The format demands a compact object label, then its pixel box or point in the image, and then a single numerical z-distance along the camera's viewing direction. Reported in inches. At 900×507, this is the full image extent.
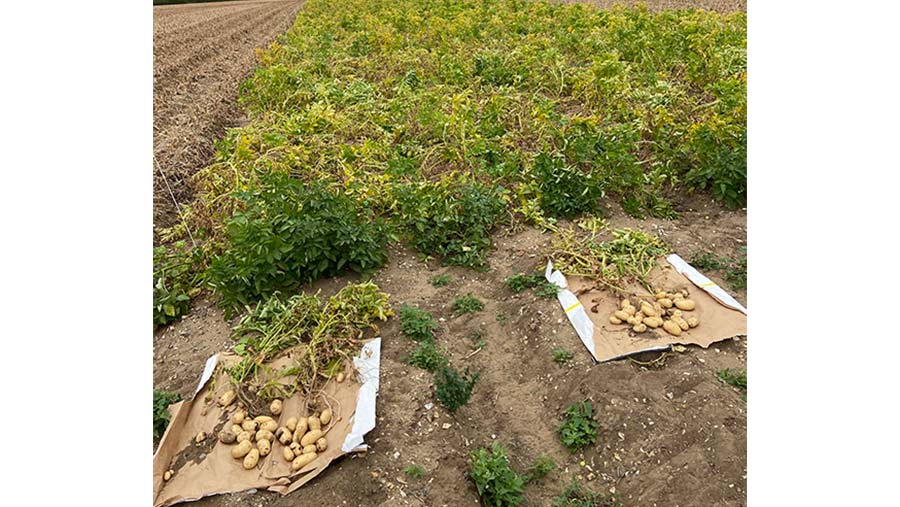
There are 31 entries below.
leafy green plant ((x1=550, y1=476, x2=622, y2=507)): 100.4
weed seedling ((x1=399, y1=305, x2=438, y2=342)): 135.5
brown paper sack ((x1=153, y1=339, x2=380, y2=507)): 101.7
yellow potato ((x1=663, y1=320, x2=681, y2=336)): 129.9
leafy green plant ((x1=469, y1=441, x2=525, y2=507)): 98.5
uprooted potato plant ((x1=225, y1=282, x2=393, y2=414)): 119.6
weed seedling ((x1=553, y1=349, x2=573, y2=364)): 127.7
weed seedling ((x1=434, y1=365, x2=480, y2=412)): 112.8
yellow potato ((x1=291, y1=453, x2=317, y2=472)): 102.1
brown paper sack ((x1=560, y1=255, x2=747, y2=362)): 128.0
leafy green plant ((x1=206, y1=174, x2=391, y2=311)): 145.9
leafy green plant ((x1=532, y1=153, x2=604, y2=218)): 178.5
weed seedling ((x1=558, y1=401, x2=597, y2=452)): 110.6
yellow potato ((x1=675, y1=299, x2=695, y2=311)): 135.9
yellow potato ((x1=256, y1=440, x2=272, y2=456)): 105.7
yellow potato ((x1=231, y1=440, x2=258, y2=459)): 105.6
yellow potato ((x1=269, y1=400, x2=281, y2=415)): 114.0
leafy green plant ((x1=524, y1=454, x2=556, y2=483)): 105.3
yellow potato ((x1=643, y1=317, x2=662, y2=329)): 130.7
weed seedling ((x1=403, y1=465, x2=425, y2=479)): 100.6
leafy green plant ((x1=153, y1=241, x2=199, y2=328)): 151.4
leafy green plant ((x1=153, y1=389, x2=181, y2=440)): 114.4
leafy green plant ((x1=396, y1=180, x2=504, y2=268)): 168.7
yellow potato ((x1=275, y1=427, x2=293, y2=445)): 107.0
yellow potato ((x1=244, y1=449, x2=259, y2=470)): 103.5
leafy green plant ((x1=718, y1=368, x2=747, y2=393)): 118.6
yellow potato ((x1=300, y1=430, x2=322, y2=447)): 105.7
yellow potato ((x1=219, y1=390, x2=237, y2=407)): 117.3
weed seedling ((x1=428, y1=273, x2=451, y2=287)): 157.1
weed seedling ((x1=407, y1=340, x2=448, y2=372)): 126.5
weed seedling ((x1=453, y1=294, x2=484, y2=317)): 146.7
